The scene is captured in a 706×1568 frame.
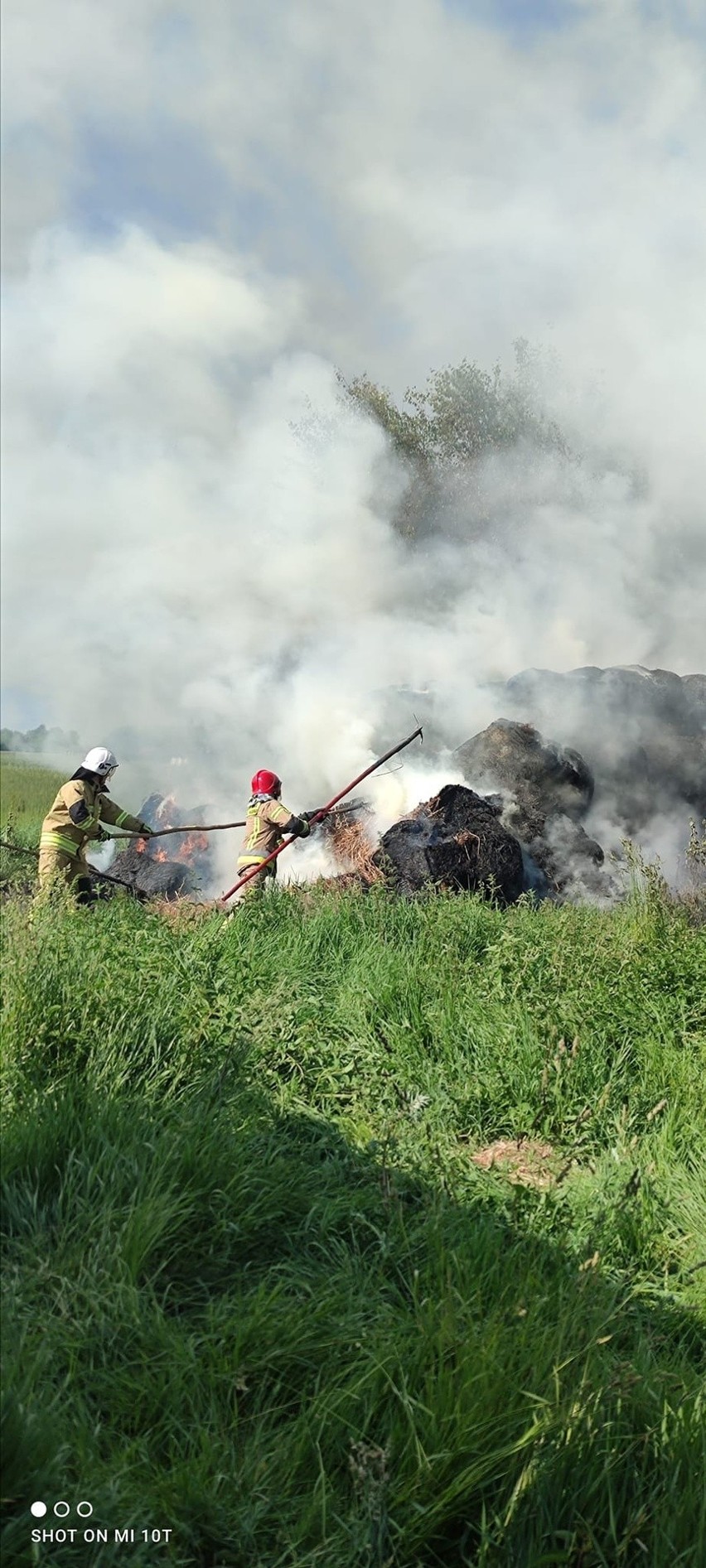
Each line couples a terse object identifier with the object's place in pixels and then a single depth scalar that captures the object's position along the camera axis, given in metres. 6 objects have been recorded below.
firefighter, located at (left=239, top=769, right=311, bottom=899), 10.14
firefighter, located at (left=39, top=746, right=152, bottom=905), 9.34
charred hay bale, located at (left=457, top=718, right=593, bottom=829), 13.41
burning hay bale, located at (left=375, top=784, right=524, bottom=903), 10.52
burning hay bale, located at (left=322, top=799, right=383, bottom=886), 11.76
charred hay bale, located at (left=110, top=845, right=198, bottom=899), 12.33
